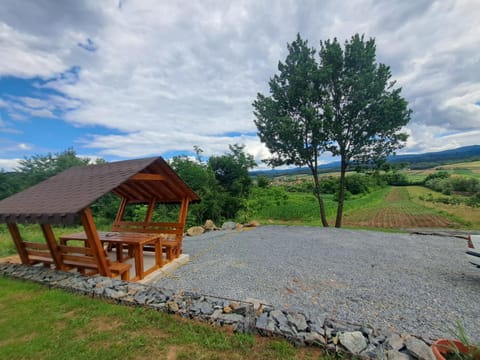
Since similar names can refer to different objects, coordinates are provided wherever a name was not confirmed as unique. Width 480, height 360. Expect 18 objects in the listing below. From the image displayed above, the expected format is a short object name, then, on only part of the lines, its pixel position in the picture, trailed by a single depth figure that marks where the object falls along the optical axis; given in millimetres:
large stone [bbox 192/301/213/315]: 2980
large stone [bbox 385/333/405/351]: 2167
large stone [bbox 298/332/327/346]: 2323
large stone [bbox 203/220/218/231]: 11234
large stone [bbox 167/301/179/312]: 3072
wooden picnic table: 4574
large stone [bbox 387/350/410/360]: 2037
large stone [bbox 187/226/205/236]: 10250
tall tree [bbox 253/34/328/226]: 10086
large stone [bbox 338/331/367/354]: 2176
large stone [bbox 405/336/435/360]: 1990
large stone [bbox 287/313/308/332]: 2525
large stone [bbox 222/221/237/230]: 11523
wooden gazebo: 3744
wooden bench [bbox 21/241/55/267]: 4816
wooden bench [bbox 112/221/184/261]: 5742
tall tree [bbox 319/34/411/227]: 9336
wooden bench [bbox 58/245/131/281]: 4180
